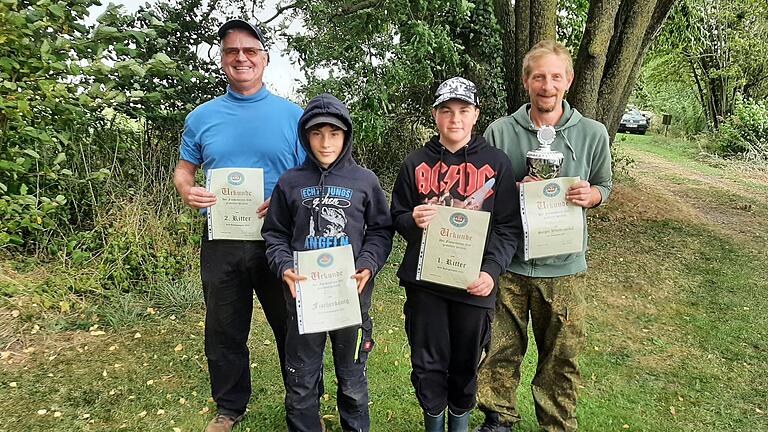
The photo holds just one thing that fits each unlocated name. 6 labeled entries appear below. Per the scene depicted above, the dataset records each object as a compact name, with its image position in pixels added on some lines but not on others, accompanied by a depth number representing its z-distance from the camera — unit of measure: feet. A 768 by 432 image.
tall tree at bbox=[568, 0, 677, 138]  17.51
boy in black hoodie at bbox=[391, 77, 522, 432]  8.34
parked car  90.89
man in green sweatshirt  8.55
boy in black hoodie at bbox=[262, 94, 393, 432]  8.32
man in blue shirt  8.91
